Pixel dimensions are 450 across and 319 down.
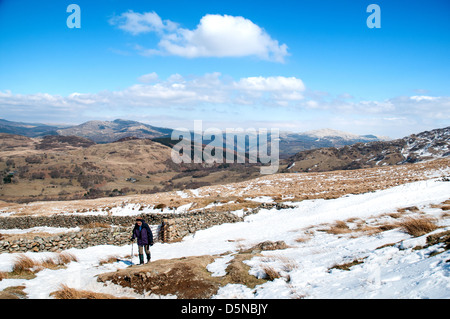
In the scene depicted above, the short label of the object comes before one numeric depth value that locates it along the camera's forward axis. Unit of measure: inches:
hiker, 473.2
